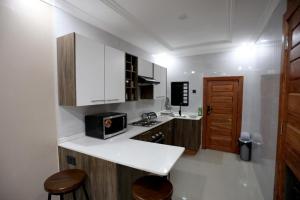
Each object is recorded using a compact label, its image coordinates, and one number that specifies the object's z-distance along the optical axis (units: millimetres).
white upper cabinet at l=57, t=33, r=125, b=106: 1675
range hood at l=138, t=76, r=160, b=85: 2757
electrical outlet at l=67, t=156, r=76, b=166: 1720
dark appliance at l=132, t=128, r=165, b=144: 2357
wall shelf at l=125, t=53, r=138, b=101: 2544
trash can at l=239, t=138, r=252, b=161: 3191
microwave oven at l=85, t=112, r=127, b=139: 1964
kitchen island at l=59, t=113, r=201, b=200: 1373
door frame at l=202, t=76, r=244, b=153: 3520
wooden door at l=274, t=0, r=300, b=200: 1090
